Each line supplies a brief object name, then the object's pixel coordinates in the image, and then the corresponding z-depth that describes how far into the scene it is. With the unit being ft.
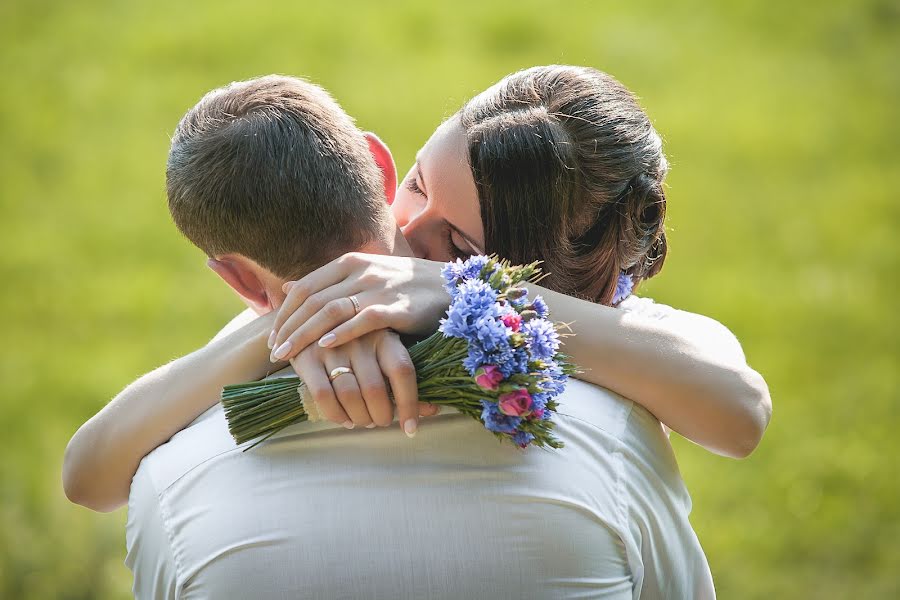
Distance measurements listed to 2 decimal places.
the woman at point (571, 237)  14.93
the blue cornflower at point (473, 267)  14.01
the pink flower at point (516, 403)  12.80
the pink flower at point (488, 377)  13.01
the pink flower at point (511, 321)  13.35
